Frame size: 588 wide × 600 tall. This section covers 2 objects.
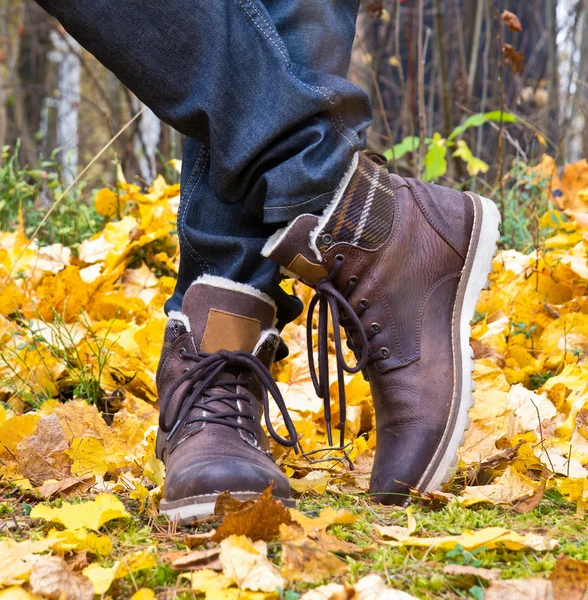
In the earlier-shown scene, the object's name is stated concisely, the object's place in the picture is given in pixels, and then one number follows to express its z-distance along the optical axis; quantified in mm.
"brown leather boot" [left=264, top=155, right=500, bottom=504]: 1435
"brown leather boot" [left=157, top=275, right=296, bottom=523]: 1371
